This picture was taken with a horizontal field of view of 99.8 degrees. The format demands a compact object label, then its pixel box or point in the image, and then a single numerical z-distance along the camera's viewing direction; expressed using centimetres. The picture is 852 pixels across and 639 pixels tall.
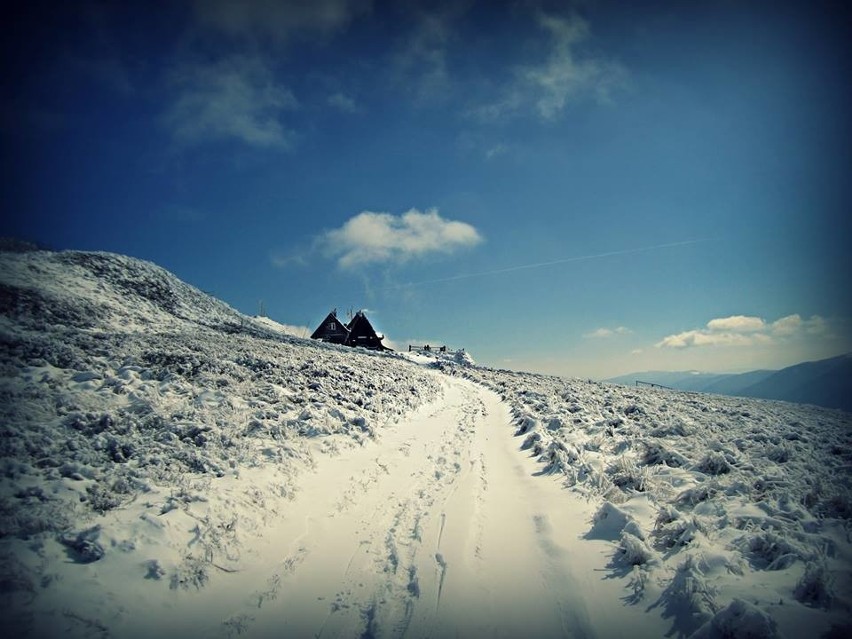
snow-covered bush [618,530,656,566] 495
